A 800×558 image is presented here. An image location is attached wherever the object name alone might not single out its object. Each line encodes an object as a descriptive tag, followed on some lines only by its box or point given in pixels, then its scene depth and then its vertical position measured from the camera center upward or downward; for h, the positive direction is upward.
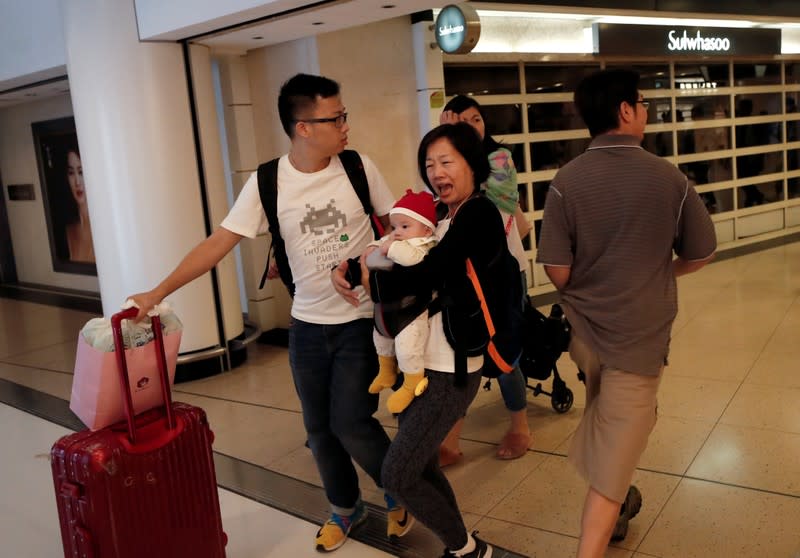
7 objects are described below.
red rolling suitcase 2.20 -0.91
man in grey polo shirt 2.08 -0.33
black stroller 2.66 -0.68
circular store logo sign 5.17 +0.91
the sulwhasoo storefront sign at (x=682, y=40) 7.45 +1.06
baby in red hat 2.12 -0.42
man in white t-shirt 2.47 -0.25
